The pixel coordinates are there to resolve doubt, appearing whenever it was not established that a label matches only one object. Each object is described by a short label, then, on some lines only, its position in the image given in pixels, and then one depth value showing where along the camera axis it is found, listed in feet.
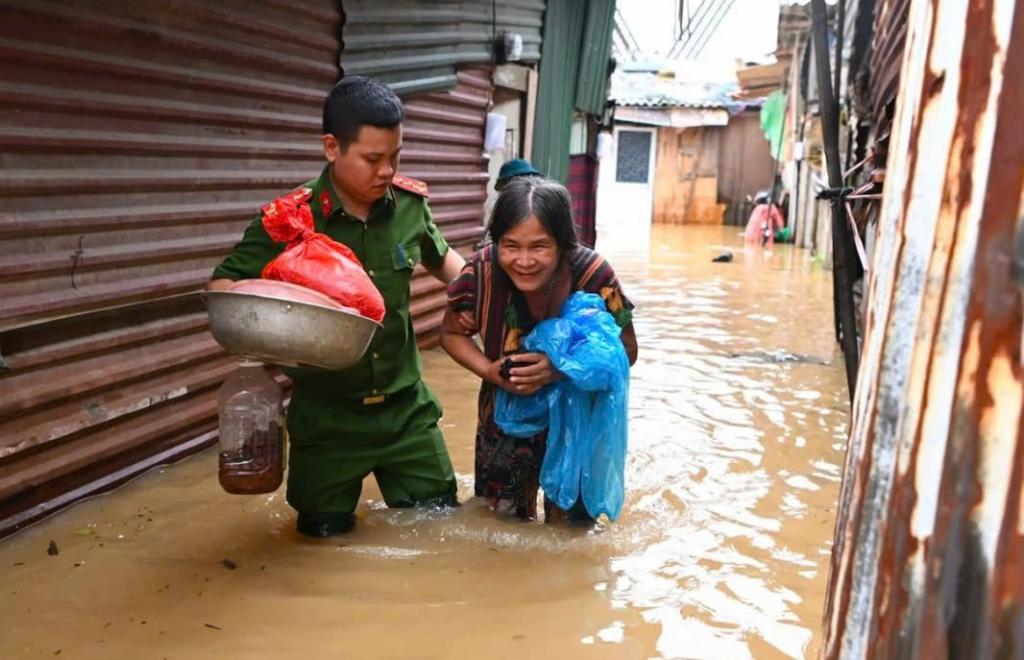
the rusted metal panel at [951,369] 2.66
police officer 10.21
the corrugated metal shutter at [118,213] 11.62
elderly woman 10.47
